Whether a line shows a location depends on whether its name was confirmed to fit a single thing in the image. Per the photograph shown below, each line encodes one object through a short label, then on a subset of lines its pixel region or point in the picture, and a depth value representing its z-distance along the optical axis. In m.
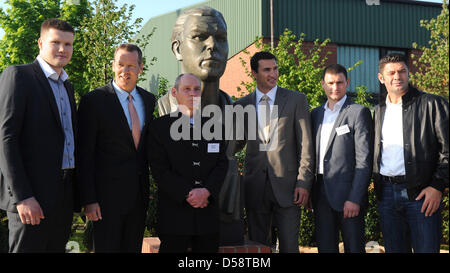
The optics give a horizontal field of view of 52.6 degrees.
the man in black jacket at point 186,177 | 3.54
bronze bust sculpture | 4.48
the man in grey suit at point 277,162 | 4.30
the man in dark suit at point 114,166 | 3.67
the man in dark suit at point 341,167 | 4.12
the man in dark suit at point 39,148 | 3.21
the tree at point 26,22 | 18.02
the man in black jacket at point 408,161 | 3.87
